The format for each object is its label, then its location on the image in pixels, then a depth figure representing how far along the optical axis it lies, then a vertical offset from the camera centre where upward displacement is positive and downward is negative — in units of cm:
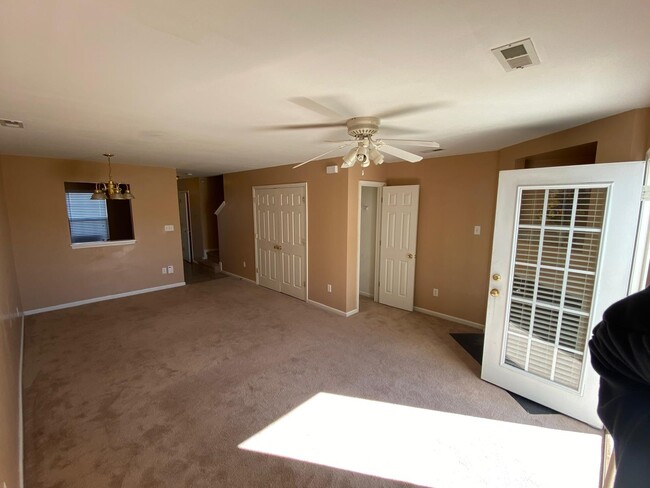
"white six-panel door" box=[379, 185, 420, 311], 434 -56
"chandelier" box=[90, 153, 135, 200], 395 +19
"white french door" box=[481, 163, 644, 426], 204 -50
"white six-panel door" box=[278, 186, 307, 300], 479 -56
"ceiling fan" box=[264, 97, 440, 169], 209 +55
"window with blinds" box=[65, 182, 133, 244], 491 -18
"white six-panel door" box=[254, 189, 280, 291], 528 -53
